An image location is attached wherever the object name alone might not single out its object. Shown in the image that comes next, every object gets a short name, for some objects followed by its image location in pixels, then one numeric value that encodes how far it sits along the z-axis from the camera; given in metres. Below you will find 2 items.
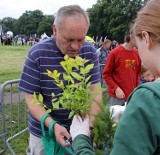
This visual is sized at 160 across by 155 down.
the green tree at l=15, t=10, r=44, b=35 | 60.82
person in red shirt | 2.68
